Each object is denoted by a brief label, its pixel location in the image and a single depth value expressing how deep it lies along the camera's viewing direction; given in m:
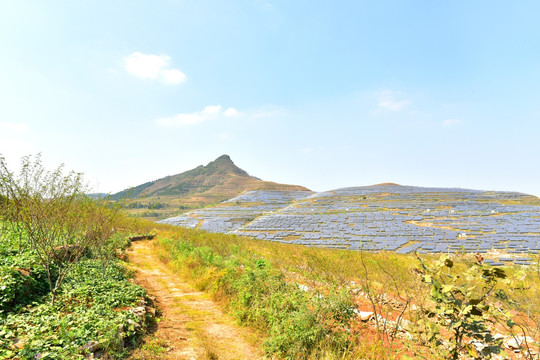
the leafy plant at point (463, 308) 2.54
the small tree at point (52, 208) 7.11
